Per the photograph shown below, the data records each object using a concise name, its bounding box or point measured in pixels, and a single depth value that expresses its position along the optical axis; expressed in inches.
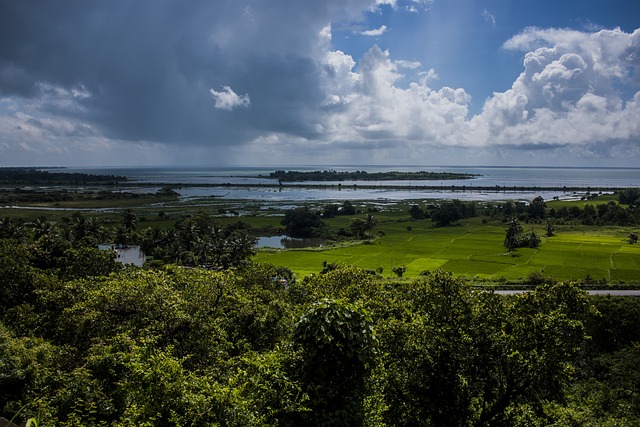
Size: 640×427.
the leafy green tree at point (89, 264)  1195.3
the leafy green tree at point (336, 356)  468.8
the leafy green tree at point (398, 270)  2226.1
